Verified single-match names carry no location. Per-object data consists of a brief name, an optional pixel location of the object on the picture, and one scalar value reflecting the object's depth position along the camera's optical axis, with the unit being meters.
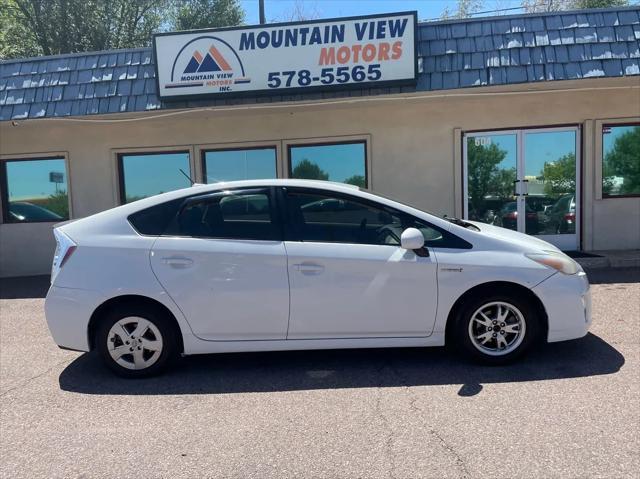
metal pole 19.73
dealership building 7.79
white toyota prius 4.10
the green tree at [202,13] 25.00
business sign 7.79
